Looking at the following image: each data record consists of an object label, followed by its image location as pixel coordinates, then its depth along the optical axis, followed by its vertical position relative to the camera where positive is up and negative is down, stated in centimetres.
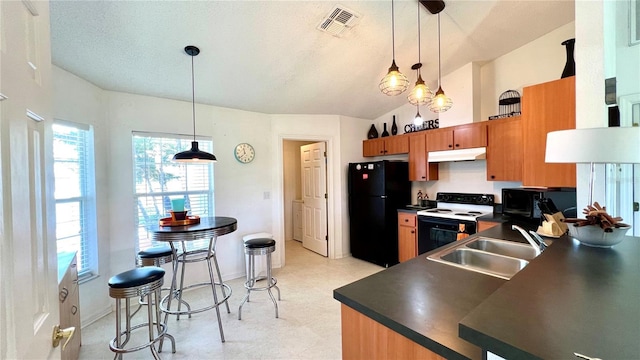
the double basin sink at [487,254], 157 -53
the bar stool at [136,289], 177 -74
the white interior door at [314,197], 449 -36
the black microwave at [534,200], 260 -28
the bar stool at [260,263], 358 -116
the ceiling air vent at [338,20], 222 +138
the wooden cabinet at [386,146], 401 +49
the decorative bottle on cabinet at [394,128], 432 +78
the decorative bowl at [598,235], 126 -31
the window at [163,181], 300 -1
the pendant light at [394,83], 184 +66
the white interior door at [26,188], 52 -1
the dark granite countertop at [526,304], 60 -38
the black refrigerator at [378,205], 389 -44
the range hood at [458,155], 321 +25
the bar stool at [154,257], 242 -70
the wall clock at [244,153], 364 +37
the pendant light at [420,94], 202 +63
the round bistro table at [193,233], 206 -43
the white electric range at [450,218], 312 -53
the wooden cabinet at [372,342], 91 -63
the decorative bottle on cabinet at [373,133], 458 +76
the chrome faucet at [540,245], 140 -39
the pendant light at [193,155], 222 +22
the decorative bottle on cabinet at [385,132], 441 +73
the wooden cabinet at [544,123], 239 +47
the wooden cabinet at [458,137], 322 +49
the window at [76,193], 233 -10
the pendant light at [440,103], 221 +61
